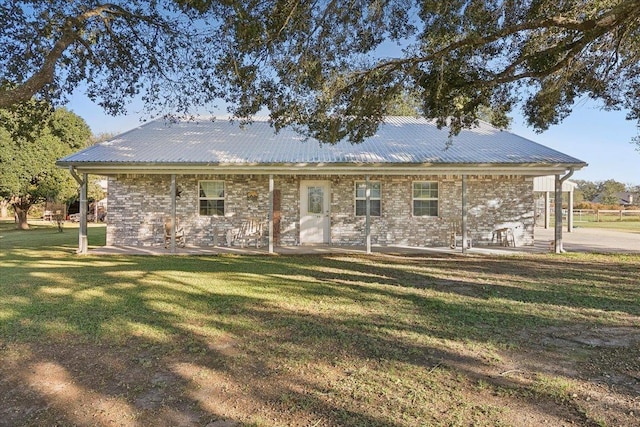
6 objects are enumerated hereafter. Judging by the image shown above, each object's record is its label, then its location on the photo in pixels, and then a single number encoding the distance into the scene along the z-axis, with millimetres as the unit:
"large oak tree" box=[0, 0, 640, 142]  6598
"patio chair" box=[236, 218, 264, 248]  13055
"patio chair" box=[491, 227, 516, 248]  13375
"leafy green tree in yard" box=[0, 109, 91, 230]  21406
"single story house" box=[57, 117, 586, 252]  13258
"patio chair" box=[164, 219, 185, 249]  12893
